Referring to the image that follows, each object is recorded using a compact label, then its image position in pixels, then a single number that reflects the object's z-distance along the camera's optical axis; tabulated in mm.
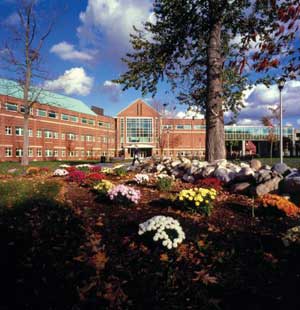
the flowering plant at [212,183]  7402
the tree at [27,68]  24891
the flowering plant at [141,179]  8414
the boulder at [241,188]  7079
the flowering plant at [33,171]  12775
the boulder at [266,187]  6611
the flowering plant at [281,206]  5195
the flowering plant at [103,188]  6525
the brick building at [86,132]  41844
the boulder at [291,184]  6309
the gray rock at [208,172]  8594
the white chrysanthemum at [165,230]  3525
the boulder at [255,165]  9232
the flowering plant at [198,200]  5125
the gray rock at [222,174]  7909
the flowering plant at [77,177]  8933
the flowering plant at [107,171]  11484
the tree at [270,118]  31005
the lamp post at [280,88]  16688
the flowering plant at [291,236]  3866
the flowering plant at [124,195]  5645
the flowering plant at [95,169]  12190
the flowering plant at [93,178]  8523
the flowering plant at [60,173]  11250
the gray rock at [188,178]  8906
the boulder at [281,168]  7934
